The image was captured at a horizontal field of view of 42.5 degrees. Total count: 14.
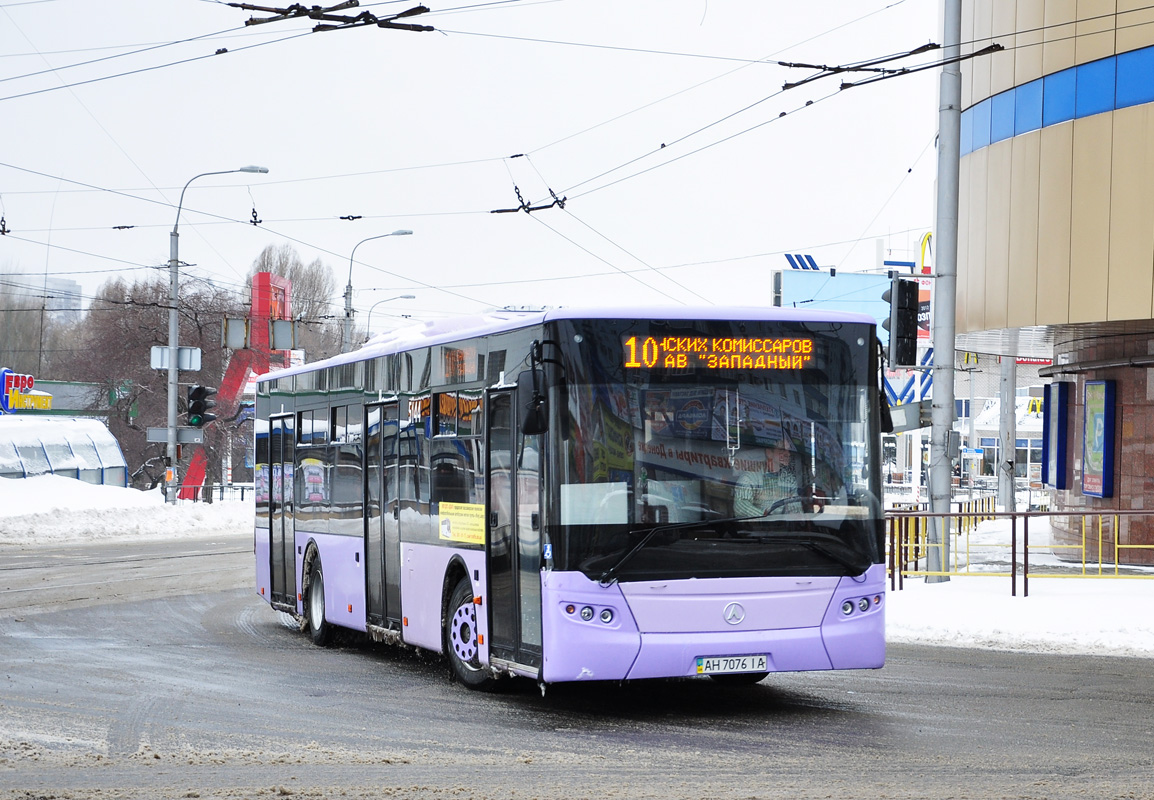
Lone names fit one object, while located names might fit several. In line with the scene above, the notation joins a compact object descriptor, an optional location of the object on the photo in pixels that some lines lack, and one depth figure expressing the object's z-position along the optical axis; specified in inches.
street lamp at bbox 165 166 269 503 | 1505.2
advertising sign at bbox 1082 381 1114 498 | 1044.5
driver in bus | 372.2
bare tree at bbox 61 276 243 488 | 2386.8
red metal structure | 2111.2
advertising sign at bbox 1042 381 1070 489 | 1131.9
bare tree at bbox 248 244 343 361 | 3068.4
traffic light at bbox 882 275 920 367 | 733.3
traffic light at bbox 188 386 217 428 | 1395.2
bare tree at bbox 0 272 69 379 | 3513.8
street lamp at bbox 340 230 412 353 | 1763.9
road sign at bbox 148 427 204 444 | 1434.5
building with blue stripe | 888.9
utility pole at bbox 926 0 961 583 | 751.7
